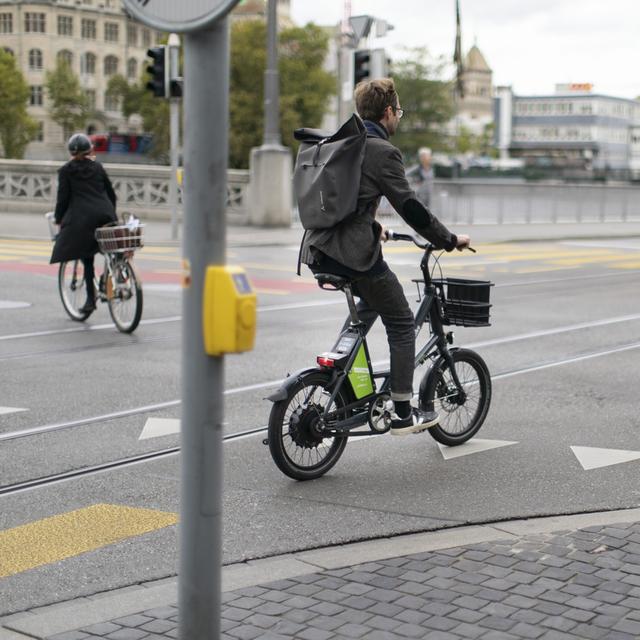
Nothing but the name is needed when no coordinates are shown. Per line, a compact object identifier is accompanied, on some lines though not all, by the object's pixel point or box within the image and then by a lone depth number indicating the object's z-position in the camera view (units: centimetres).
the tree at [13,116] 9044
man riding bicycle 550
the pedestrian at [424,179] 2664
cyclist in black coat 1121
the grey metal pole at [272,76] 2554
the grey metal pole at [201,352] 292
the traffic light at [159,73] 2012
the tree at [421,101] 12838
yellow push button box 291
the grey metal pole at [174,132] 1978
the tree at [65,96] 9700
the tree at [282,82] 8019
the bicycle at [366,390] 564
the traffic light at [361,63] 2461
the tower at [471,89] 19200
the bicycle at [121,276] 1077
